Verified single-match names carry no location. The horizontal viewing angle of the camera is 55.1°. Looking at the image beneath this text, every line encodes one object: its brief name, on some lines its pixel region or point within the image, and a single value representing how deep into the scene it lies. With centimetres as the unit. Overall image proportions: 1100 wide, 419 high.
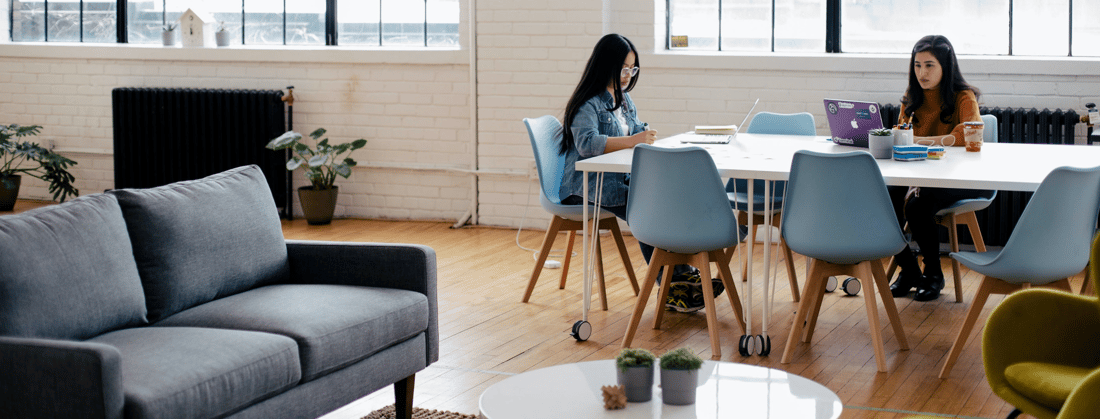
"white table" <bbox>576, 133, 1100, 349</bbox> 338
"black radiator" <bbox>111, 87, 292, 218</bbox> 701
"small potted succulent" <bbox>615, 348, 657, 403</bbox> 225
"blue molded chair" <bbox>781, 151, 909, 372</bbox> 338
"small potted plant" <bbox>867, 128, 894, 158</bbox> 395
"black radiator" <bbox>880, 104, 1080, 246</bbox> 542
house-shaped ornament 727
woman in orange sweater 441
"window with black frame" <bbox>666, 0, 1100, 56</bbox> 570
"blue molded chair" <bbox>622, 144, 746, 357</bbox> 357
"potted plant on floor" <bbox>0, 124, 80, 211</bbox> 712
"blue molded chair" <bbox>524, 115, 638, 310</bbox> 446
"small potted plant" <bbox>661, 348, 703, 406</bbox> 222
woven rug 312
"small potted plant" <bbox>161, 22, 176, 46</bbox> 739
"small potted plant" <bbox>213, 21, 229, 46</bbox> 724
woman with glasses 429
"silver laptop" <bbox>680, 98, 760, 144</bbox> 450
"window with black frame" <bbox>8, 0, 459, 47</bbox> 695
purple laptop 420
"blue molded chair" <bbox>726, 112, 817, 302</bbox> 502
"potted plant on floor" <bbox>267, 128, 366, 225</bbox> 666
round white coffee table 220
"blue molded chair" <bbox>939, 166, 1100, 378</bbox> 317
